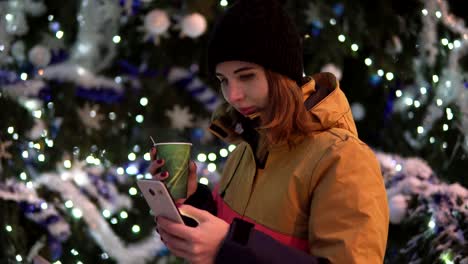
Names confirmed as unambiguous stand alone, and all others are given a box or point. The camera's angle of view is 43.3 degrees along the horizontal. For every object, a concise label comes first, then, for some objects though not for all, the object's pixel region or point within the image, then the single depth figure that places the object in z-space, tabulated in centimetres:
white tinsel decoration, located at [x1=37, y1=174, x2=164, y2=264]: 303
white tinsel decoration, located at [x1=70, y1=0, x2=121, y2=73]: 304
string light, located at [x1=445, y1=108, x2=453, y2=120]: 335
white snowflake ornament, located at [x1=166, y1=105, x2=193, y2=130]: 297
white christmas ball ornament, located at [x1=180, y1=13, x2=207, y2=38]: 274
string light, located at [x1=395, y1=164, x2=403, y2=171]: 312
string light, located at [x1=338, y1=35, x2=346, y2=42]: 303
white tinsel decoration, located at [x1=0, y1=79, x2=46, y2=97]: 308
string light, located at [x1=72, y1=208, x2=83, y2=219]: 306
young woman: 119
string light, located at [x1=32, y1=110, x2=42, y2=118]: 311
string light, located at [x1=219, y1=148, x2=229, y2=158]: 305
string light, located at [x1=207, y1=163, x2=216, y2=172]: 301
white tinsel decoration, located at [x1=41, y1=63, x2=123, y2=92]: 303
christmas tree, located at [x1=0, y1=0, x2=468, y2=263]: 301
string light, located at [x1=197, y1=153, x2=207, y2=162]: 303
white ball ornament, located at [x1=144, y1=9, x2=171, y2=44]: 278
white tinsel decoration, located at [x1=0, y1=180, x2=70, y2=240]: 307
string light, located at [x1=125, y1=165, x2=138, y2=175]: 304
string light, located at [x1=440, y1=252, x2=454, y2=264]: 304
